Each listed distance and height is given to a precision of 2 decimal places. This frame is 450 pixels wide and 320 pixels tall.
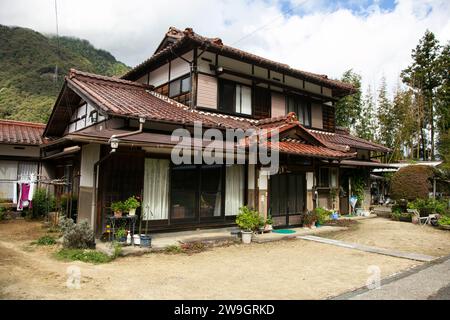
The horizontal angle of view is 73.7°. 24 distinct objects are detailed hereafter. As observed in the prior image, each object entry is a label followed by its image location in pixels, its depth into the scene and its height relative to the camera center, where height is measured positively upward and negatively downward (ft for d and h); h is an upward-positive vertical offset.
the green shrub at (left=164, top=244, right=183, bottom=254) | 24.79 -5.20
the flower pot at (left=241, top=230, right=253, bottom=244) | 29.55 -4.87
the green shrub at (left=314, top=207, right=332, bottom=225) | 38.19 -3.37
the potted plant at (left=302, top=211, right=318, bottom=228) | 37.35 -3.81
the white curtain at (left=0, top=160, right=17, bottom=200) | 44.24 +0.91
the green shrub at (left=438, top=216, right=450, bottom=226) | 39.52 -4.09
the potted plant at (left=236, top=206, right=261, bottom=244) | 29.60 -3.43
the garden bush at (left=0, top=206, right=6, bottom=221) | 39.70 -3.84
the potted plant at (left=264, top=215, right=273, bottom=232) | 33.45 -4.10
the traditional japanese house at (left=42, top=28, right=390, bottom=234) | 27.35 +6.14
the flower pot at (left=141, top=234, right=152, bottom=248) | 24.69 -4.59
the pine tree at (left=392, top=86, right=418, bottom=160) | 91.35 +20.93
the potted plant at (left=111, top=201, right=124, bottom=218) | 25.30 -1.89
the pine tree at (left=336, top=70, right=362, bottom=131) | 97.04 +26.28
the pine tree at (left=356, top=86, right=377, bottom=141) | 99.25 +21.51
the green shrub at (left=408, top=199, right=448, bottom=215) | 45.32 -2.51
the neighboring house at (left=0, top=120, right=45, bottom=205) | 44.09 +3.85
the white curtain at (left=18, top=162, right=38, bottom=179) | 45.91 +2.51
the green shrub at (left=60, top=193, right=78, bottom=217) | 32.37 -1.98
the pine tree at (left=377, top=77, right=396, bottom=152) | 96.43 +21.79
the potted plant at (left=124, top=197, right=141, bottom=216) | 25.57 -1.63
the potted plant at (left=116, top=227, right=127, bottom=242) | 25.14 -4.10
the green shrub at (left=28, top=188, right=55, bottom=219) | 42.75 -2.79
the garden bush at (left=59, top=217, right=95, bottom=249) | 23.81 -4.07
